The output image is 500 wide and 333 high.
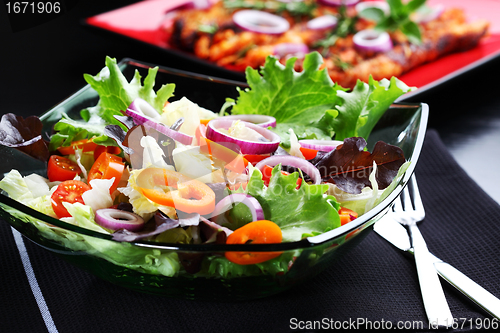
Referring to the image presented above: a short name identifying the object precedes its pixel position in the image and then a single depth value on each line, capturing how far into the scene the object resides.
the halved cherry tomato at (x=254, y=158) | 0.91
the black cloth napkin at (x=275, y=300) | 0.86
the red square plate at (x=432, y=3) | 1.18
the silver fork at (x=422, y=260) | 0.87
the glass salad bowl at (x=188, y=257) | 0.82
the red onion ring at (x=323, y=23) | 1.41
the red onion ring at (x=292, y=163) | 0.90
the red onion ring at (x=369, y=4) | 1.62
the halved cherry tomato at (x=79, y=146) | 0.93
